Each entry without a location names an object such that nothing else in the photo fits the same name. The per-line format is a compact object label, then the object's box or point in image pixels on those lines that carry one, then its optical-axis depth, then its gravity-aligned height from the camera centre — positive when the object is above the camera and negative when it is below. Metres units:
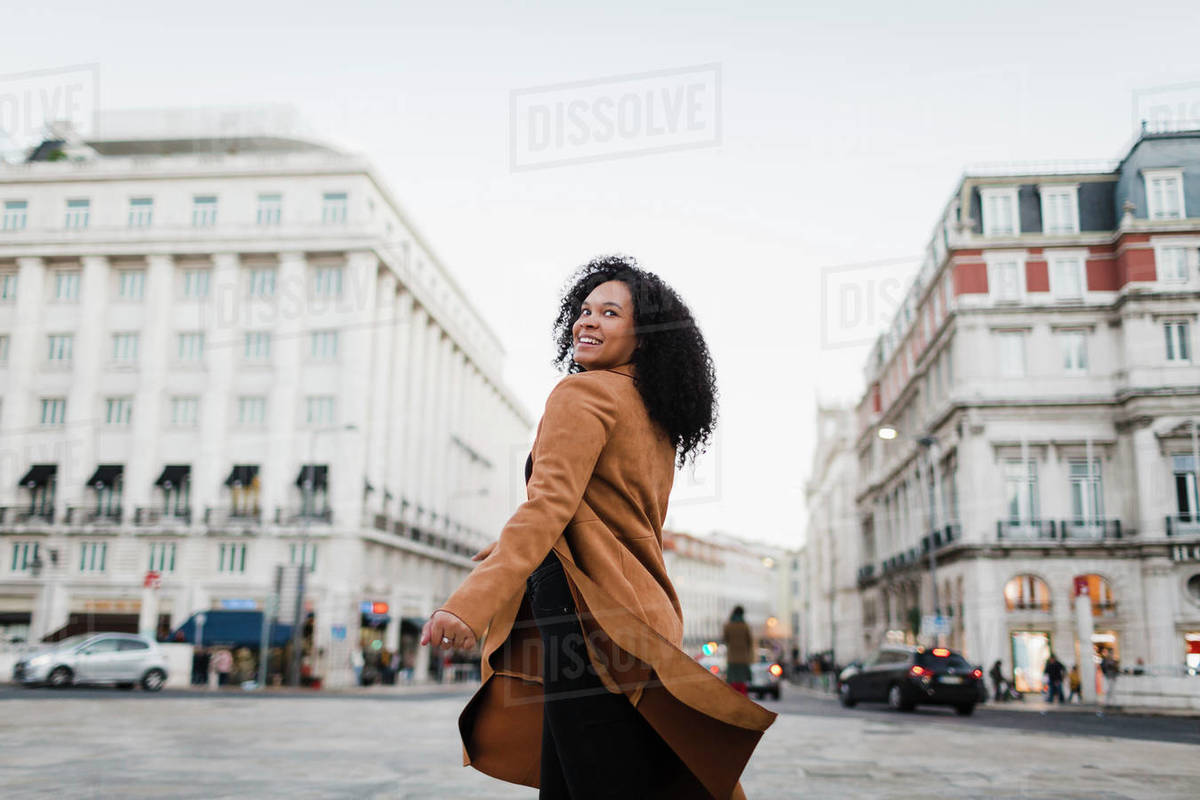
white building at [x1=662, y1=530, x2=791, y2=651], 123.38 +2.98
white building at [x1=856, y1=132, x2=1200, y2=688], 39.03 +7.80
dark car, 21.52 -1.53
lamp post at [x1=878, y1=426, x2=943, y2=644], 45.42 +5.39
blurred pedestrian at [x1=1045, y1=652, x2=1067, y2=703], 31.70 -2.13
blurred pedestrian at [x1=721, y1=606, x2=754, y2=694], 14.66 -0.63
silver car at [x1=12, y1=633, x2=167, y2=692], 24.80 -1.63
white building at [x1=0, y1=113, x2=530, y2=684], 43.38 +9.11
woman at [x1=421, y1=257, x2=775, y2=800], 2.46 -0.06
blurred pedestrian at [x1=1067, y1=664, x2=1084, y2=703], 33.84 -2.42
